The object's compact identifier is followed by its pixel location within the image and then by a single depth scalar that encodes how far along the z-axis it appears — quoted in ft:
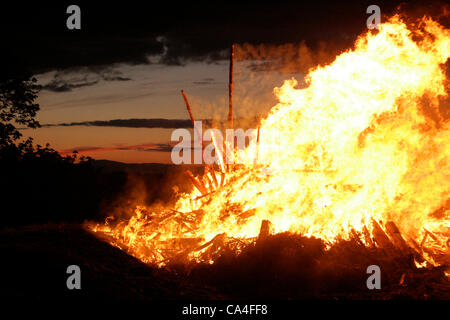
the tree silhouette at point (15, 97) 58.08
